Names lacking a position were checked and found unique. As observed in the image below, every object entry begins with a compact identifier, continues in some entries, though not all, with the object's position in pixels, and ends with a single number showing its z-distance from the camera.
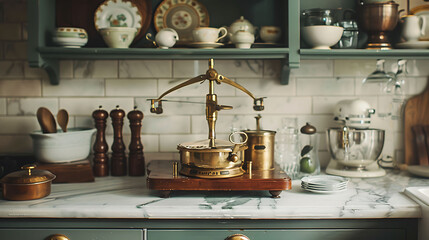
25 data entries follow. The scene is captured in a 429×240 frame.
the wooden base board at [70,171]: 1.89
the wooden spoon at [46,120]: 1.96
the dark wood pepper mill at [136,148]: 2.08
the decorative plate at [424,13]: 2.07
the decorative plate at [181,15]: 2.18
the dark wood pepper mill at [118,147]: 2.09
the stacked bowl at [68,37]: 1.93
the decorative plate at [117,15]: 2.13
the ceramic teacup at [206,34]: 1.93
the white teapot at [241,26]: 2.05
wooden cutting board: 2.24
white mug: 2.03
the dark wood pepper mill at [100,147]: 2.08
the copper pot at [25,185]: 1.61
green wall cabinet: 1.92
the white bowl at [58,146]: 1.88
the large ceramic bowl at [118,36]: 1.95
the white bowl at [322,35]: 1.95
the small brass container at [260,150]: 1.82
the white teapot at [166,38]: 1.94
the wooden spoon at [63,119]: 2.02
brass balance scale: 1.64
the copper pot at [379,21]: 2.01
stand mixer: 2.03
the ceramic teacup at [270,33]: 2.07
